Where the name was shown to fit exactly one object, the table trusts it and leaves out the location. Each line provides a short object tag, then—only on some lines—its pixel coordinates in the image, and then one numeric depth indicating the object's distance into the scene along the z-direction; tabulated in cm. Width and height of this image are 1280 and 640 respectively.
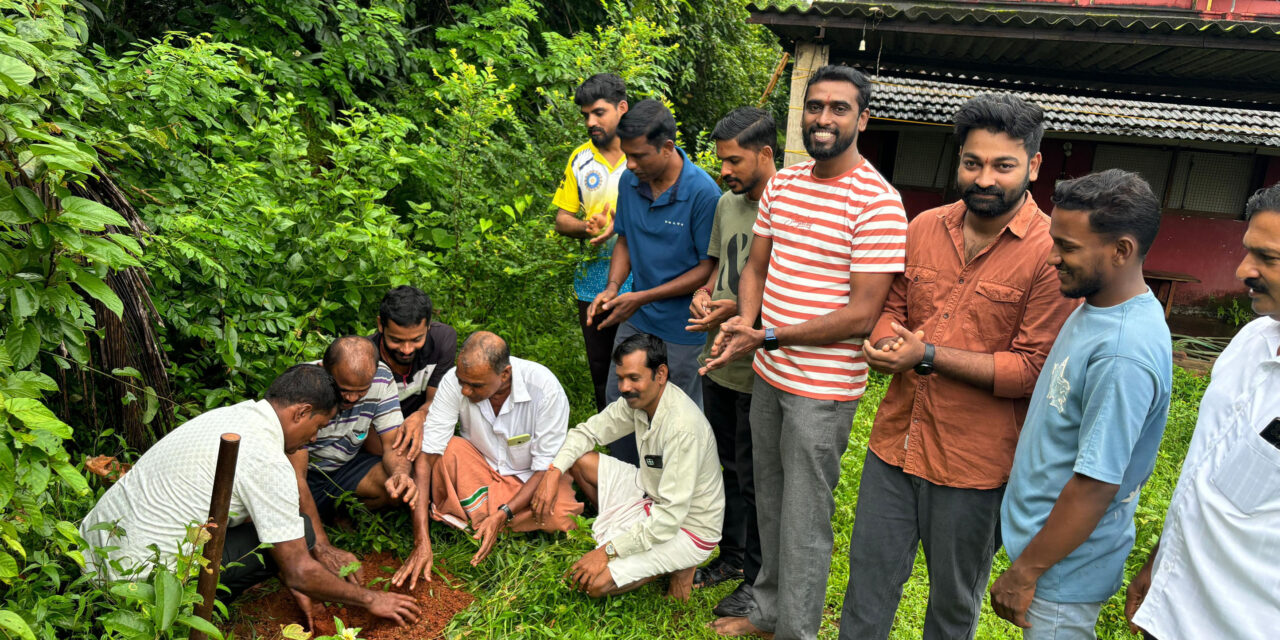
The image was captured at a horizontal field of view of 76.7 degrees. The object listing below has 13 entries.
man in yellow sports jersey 426
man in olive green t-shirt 322
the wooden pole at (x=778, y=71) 951
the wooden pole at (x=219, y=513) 230
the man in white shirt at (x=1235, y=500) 176
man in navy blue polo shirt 363
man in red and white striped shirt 268
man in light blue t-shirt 189
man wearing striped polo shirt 353
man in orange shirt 229
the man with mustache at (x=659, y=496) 335
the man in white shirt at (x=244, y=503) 281
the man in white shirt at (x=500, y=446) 378
